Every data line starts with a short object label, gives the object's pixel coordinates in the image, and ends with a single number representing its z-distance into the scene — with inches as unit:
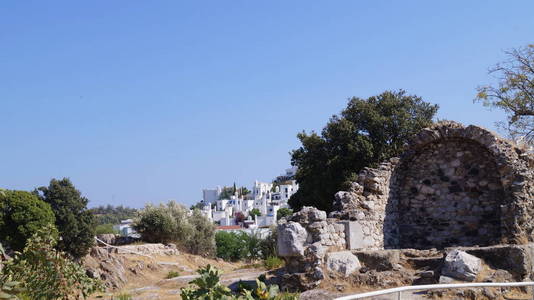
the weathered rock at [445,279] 373.7
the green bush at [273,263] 563.5
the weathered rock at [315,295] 370.9
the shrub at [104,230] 2143.5
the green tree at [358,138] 785.6
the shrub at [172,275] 647.9
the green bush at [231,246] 1195.7
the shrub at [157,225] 1072.2
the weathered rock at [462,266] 376.2
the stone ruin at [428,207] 422.6
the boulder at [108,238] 1034.8
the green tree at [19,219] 744.3
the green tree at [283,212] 2666.3
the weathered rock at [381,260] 415.2
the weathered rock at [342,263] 410.3
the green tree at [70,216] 823.1
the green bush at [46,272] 329.4
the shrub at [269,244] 927.8
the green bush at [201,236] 1124.5
